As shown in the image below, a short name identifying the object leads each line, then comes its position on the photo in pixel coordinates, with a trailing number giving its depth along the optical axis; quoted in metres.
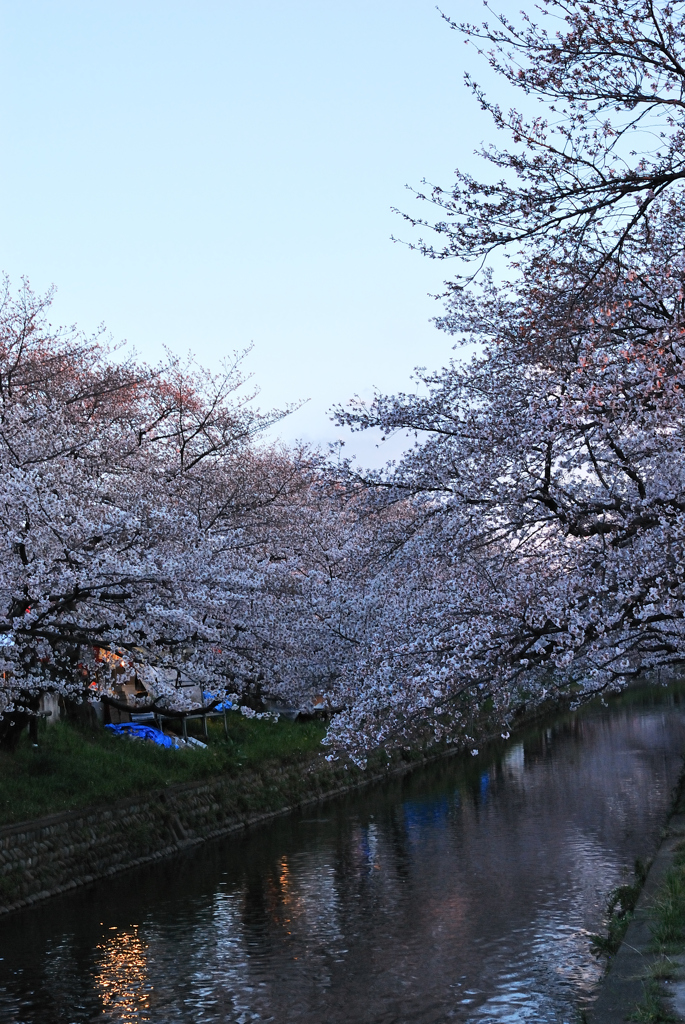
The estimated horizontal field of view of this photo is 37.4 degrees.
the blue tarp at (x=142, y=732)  24.46
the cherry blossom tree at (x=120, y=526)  15.35
